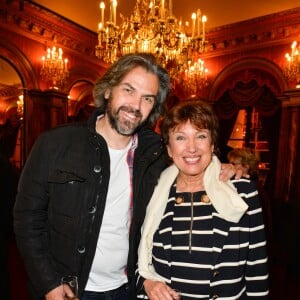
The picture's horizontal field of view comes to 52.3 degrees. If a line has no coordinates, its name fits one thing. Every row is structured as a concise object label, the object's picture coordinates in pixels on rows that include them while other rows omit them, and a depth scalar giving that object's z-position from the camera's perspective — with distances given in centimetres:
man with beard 154
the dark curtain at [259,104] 714
